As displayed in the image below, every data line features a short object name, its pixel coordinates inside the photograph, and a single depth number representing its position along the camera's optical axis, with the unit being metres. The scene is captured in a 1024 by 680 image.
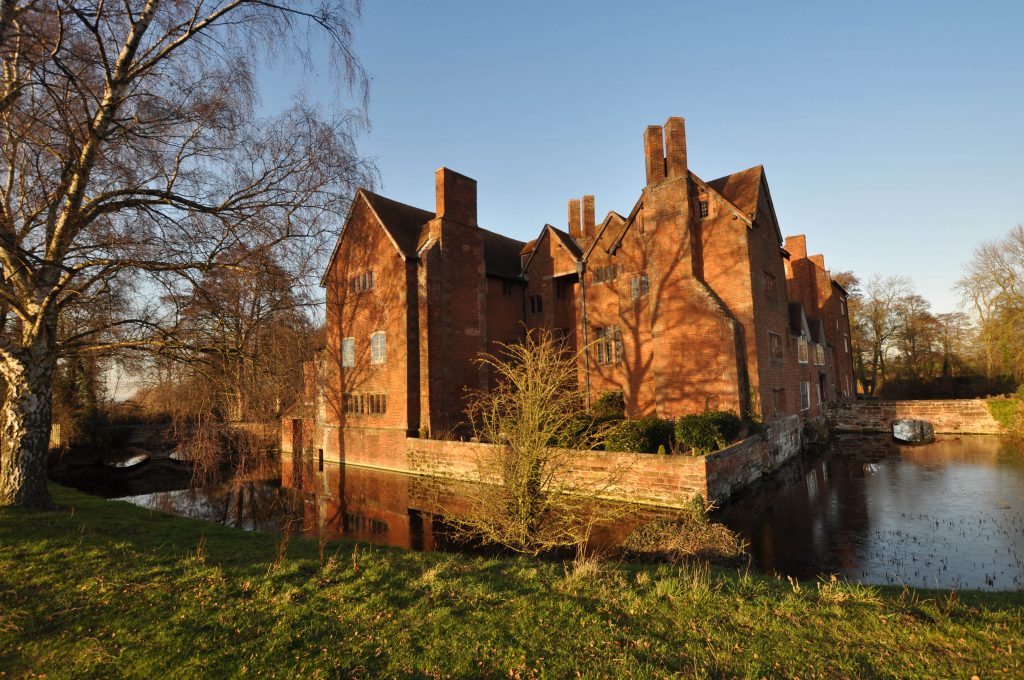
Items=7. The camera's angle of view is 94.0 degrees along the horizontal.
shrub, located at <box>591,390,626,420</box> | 24.77
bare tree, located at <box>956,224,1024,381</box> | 35.28
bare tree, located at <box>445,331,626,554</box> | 9.05
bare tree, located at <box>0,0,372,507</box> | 8.08
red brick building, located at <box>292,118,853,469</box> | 22.61
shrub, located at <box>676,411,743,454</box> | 17.56
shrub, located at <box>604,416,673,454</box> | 17.48
